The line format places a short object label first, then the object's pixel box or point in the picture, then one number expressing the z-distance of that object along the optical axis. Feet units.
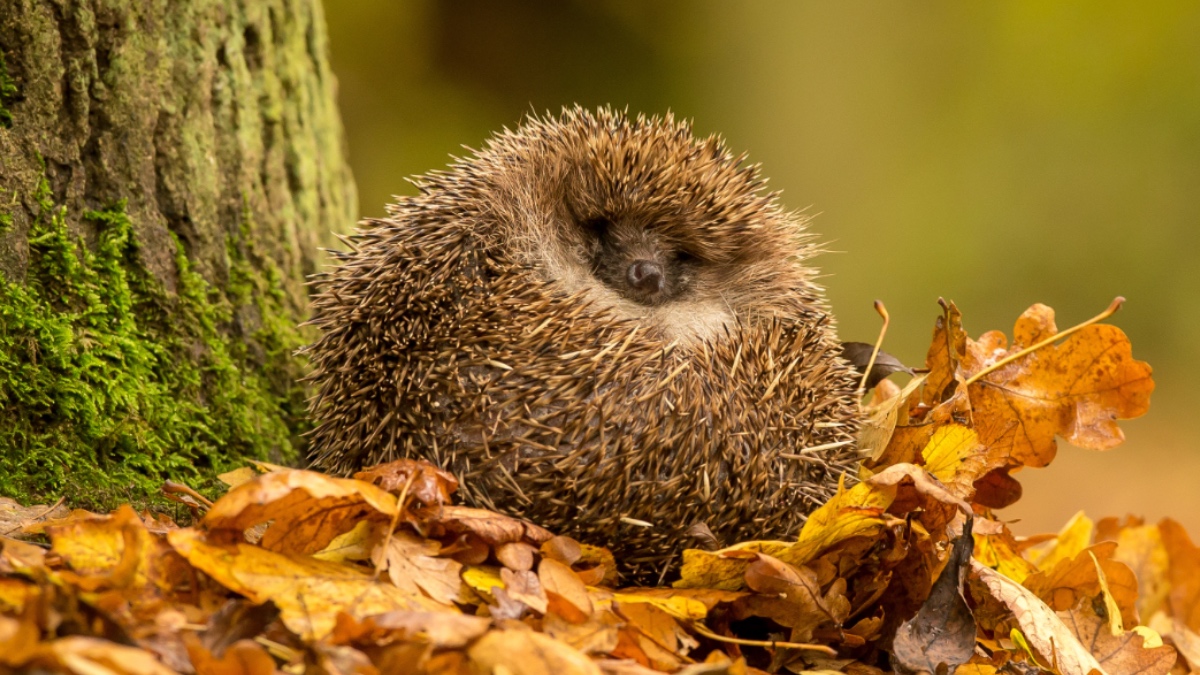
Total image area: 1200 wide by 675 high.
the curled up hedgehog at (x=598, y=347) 15.20
